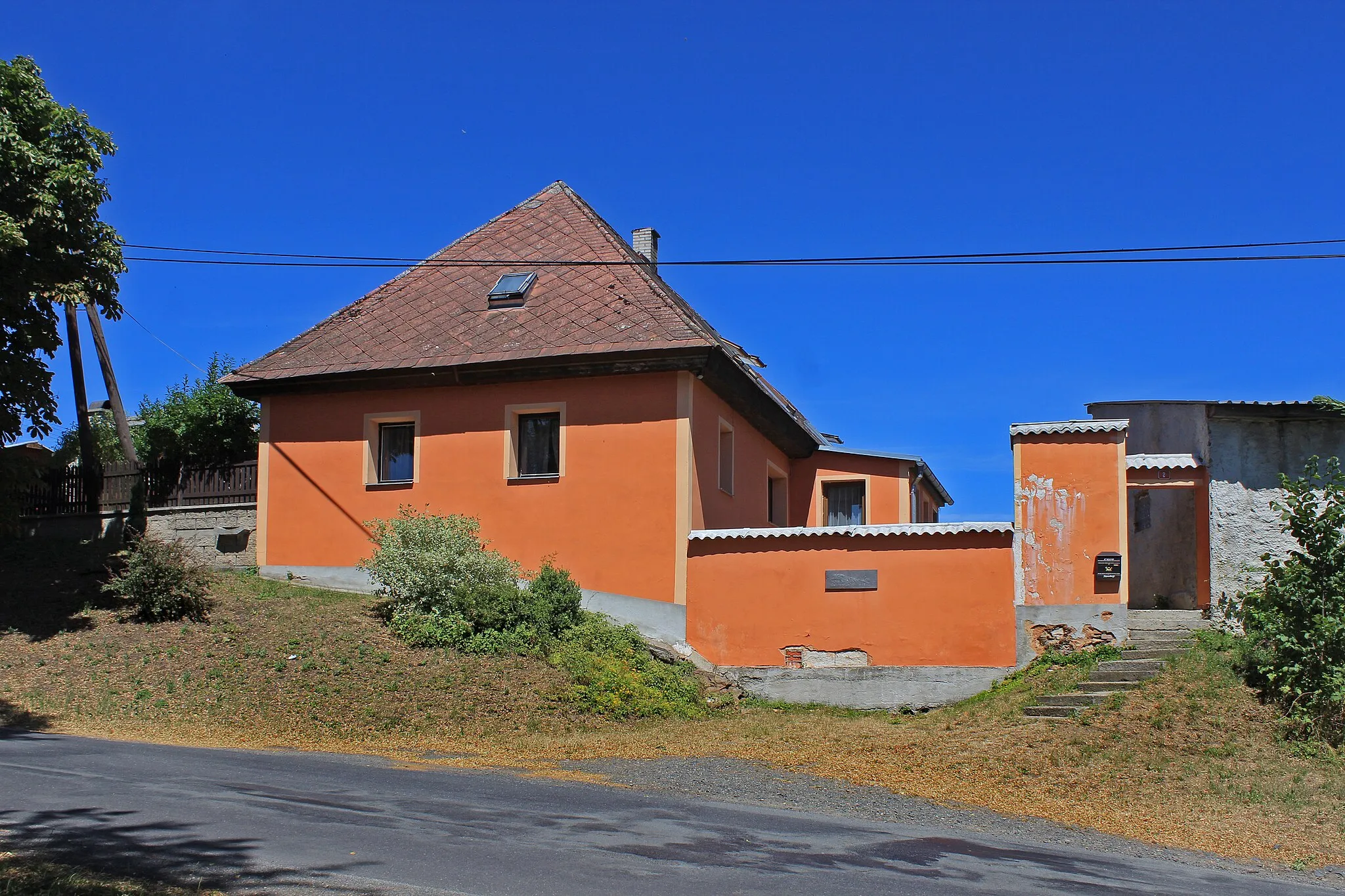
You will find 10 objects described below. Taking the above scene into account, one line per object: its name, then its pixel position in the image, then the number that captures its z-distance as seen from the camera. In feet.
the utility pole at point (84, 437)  73.31
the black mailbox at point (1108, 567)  50.57
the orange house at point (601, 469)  54.60
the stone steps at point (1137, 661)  45.09
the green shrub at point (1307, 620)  40.83
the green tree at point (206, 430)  75.20
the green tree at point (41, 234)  51.80
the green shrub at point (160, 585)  54.75
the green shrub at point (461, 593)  54.03
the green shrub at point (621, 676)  49.90
